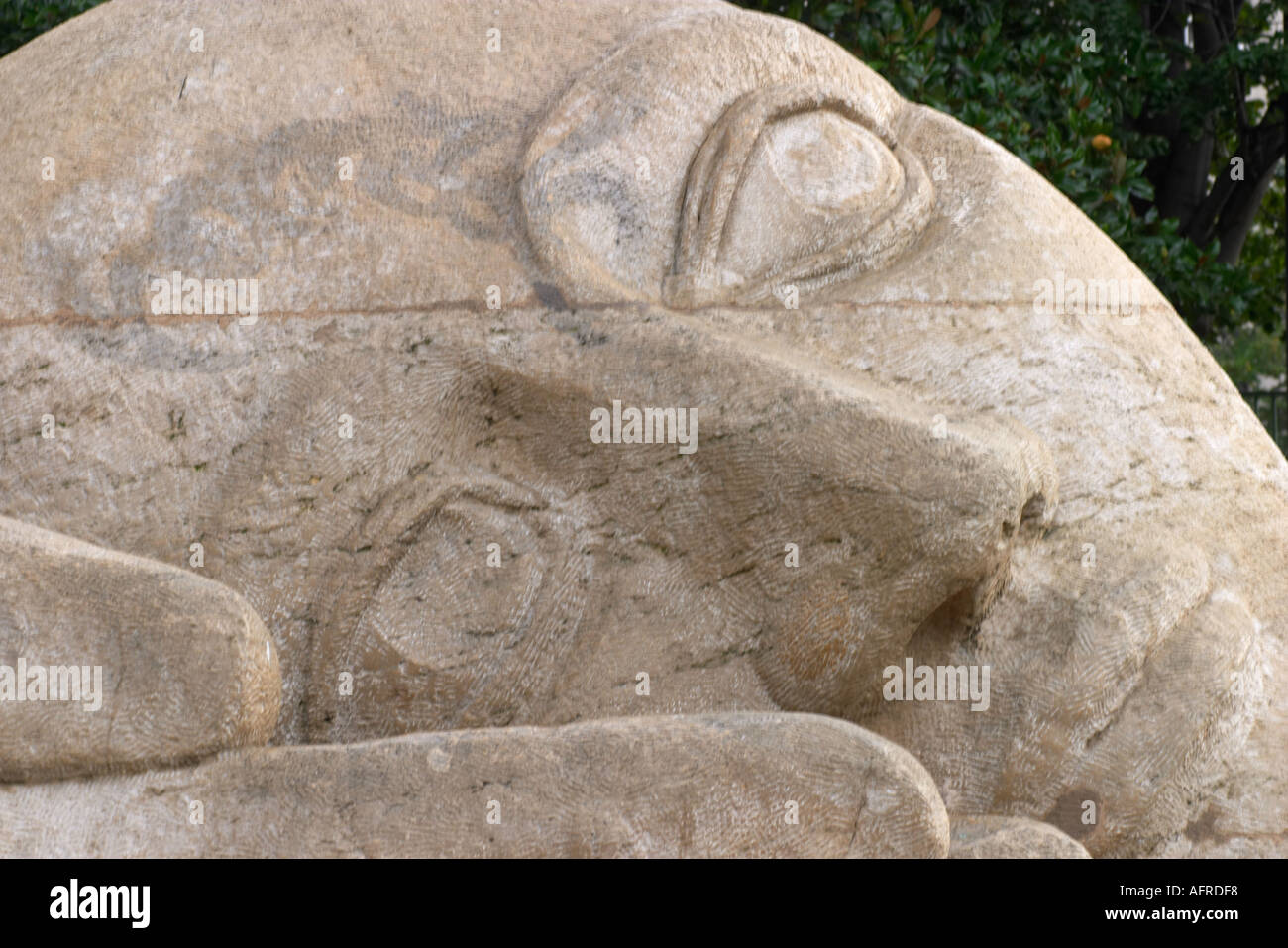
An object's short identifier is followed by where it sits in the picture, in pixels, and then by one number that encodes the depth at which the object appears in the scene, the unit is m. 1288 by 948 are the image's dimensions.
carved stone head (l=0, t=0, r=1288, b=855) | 2.81
